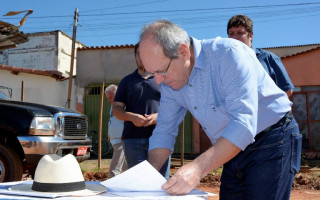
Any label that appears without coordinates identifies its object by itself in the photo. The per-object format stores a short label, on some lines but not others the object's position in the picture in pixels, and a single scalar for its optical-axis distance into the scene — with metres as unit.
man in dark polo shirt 3.62
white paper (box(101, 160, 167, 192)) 1.66
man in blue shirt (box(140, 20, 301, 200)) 1.61
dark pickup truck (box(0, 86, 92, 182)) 5.66
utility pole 14.90
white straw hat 1.59
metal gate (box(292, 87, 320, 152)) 14.24
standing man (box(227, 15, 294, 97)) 3.21
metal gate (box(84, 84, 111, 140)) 17.34
